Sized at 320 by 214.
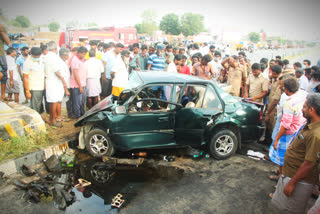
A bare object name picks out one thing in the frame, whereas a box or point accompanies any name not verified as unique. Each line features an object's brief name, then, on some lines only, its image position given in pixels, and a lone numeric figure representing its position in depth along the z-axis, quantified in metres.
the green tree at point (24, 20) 94.20
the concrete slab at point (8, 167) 4.14
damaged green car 4.54
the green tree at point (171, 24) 86.94
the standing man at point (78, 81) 6.06
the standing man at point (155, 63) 7.74
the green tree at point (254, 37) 121.04
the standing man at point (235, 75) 6.87
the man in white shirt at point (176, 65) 7.39
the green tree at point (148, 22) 89.75
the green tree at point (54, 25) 125.93
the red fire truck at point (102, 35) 21.83
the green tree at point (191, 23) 89.38
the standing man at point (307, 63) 9.02
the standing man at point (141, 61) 8.25
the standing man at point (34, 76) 5.61
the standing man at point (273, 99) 4.95
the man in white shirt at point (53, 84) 5.59
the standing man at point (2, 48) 5.46
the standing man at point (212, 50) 10.05
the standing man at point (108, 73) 7.52
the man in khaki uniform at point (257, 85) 5.90
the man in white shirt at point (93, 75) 6.47
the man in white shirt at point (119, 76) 6.33
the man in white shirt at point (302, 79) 6.05
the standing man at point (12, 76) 7.64
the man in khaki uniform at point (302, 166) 2.15
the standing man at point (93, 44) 7.81
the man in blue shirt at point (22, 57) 8.01
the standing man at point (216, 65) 8.29
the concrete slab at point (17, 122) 4.74
